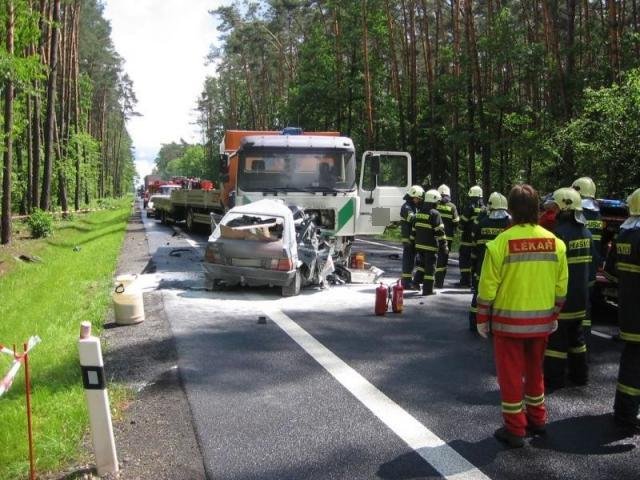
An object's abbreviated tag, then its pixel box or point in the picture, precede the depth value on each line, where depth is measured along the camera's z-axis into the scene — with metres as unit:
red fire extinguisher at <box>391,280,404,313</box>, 8.95
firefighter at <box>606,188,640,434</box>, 4.51
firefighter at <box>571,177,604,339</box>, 6.23
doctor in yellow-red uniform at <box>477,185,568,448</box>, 4.28
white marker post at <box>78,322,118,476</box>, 3.88
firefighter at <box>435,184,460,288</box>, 11.13
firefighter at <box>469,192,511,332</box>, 8.56
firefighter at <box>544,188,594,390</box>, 5.39
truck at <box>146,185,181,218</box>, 33.34
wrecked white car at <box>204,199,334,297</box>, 10.20
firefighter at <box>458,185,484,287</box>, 11.12
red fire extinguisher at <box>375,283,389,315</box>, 8.79
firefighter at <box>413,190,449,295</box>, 10.32
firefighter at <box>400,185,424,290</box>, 11.18
